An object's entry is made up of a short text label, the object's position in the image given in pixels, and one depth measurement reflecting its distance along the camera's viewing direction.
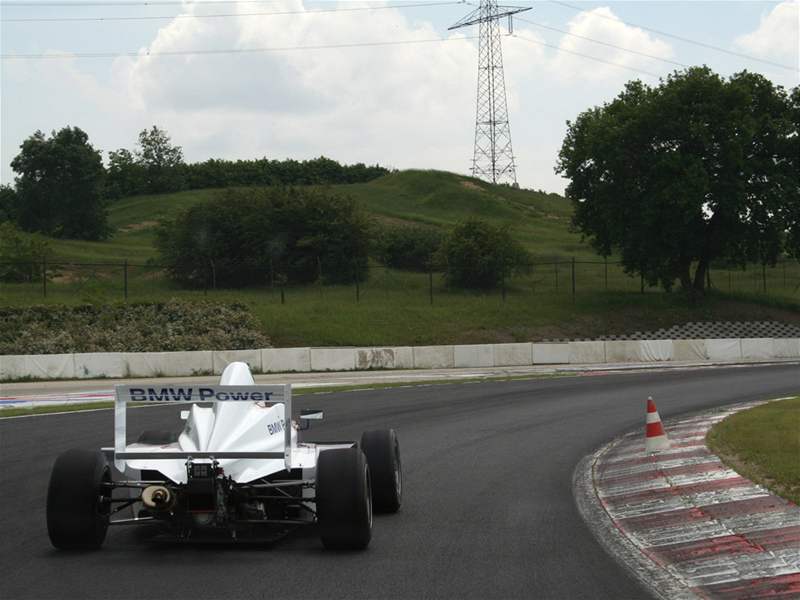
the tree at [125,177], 121.12
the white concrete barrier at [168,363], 34.72
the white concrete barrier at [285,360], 36.09
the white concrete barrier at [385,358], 37.62
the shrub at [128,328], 39.75
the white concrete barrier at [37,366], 33.97
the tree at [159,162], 120.12
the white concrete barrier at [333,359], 36.84
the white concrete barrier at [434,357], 38.16
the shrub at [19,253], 54.56
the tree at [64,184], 87.75
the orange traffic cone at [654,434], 13.91
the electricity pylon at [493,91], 78.56
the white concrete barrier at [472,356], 38.69
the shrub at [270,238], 59.34
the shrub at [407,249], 74.38
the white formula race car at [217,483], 8.02
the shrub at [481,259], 60.72
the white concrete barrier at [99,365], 34.44
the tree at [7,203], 95.75
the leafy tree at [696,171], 49.34
